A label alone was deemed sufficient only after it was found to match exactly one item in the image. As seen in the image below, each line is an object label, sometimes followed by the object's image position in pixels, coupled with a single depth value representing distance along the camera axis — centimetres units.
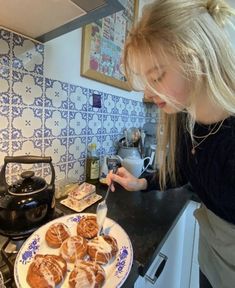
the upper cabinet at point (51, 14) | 50
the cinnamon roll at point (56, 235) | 54
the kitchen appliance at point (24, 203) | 56
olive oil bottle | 104
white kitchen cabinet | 85
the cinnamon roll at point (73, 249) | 51
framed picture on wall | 95
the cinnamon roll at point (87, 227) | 58
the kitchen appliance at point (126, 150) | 119
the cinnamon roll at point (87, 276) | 43
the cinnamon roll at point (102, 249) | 50
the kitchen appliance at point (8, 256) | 46
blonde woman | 47
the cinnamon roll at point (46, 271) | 42
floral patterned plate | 45
